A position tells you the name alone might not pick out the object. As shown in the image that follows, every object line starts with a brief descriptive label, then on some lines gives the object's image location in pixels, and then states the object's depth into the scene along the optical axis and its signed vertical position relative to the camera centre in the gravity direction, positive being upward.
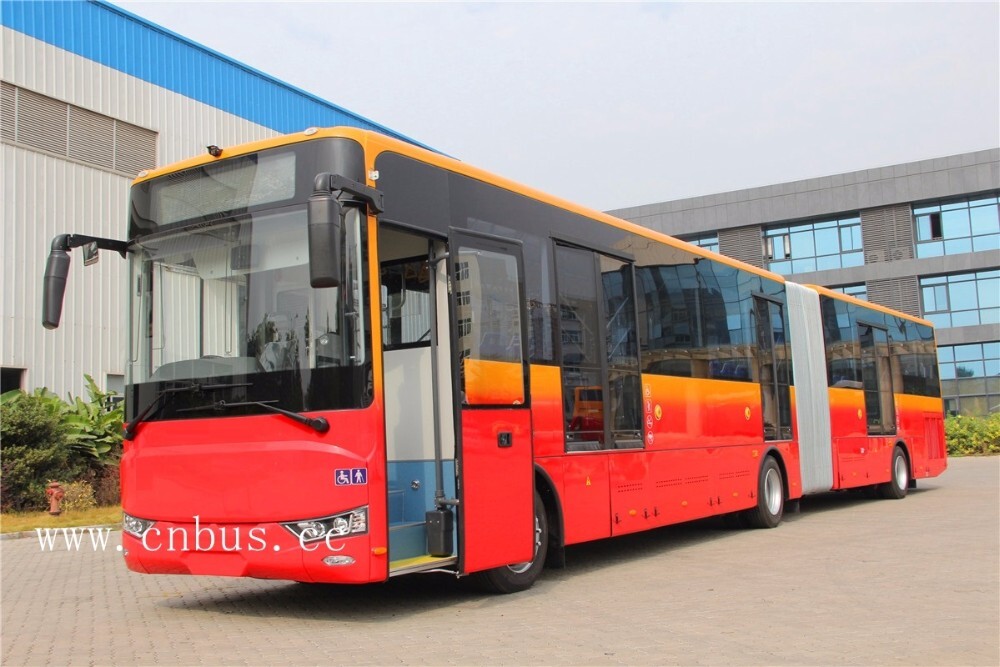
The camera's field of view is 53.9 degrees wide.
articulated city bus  7.00 +0.52
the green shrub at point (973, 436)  37.06 -1.07
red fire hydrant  15.53 -0.76
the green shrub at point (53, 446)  16.09 +0.05
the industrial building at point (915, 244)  43.72 +7.91
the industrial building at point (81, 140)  18.62 +6.35
